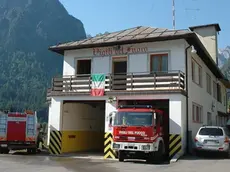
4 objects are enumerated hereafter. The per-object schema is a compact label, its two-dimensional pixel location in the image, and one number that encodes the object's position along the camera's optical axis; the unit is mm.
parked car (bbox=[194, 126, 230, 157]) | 16688
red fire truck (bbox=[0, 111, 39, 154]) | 19500
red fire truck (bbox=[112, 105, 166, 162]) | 14800
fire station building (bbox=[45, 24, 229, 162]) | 17870
